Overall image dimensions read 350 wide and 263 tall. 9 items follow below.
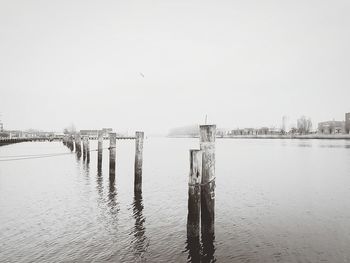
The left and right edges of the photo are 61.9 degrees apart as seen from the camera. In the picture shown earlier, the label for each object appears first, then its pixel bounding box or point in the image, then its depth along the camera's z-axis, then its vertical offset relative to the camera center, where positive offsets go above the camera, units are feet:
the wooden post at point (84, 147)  112.29 -5.15
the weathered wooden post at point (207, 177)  29.71 -4.45
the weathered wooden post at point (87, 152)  107.83 -6.71
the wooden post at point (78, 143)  139.95 -4.28
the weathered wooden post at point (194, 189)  28.30 -5.40
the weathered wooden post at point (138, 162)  52.85 -5.09
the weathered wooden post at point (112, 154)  68.85 -4.75
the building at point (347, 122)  507.92 +19.09
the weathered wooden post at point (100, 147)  85.40 -3.85
